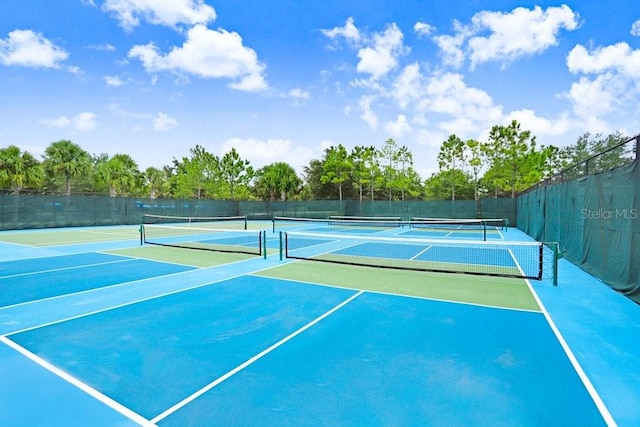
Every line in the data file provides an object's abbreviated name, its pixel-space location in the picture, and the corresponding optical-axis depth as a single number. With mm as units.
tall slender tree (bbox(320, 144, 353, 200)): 39875
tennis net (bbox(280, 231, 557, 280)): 8438
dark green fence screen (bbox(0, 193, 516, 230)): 20781
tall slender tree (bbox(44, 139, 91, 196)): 29453
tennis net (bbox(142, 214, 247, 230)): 24753
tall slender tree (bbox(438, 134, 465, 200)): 34156
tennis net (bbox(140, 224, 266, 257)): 11859
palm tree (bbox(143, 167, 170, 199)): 44906
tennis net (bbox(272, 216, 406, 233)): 24053
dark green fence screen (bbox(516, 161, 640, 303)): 5633
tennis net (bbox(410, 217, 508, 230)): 22175
